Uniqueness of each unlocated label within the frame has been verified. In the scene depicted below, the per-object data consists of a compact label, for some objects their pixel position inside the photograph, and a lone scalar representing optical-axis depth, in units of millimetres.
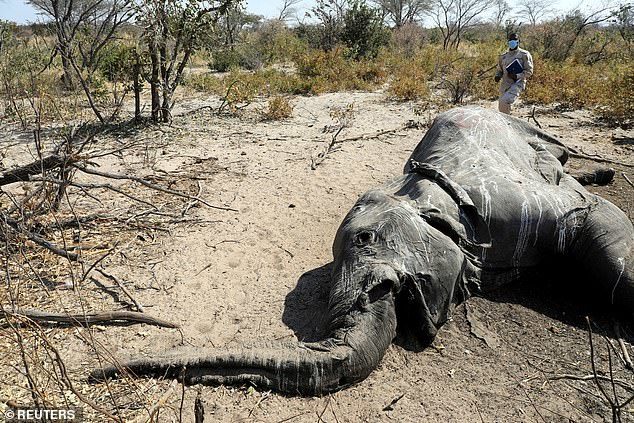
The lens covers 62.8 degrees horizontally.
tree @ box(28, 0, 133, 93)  7730
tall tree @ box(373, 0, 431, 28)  33062
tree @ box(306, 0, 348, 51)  16969
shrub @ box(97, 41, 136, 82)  8250
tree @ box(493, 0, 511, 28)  35588
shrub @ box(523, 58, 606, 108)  9305
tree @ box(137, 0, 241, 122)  7941
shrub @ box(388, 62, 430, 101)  10023
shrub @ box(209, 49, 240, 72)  15633
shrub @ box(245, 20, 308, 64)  16527
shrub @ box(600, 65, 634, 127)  8023
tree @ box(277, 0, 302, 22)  36494
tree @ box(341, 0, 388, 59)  14602
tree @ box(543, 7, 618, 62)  15016
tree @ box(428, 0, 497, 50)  28141
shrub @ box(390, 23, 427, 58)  17320
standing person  7270
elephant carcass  2582
